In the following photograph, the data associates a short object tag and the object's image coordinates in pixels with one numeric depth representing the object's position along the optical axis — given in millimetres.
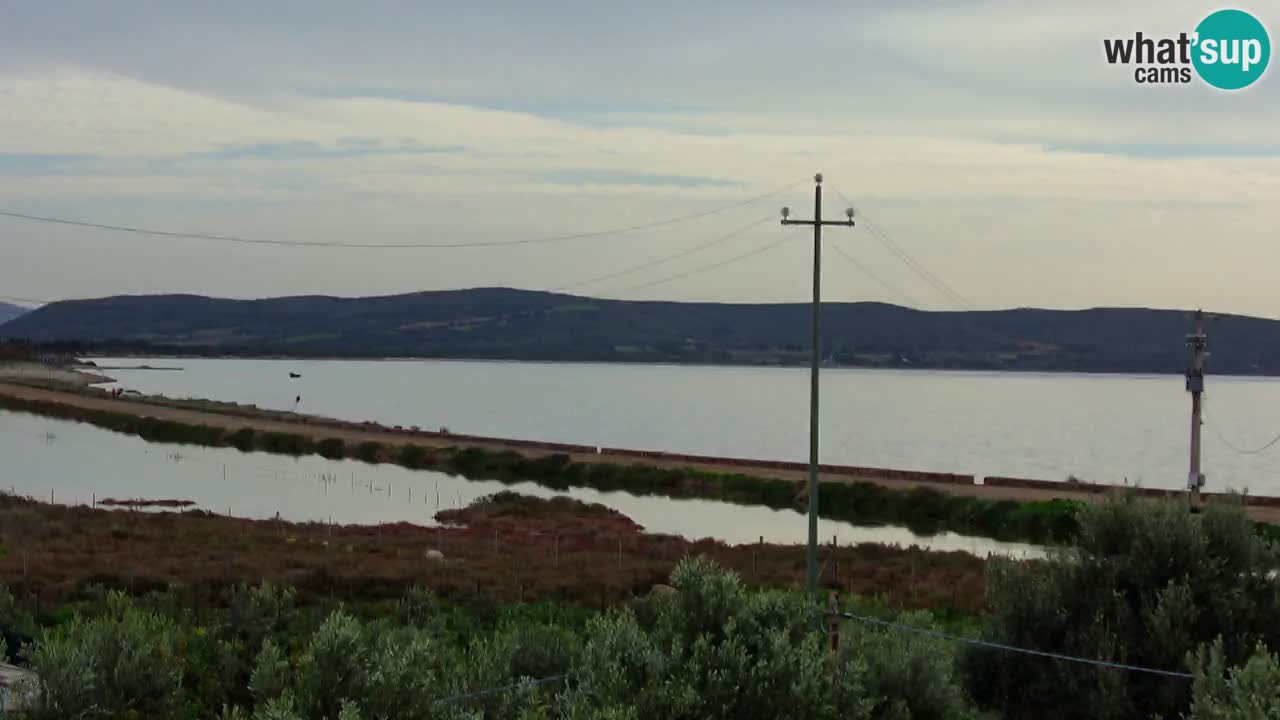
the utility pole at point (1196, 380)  41750
